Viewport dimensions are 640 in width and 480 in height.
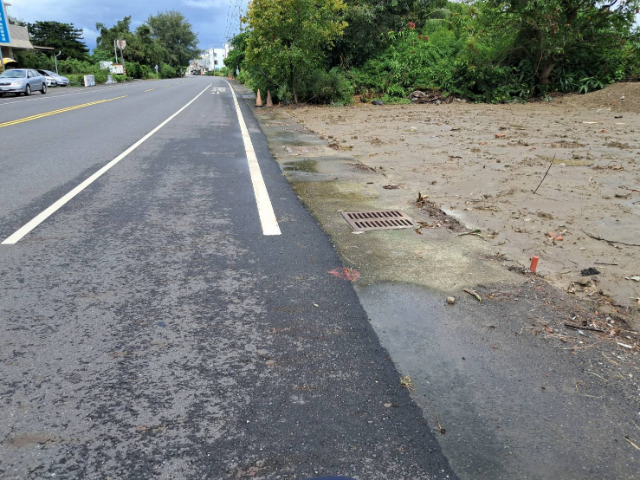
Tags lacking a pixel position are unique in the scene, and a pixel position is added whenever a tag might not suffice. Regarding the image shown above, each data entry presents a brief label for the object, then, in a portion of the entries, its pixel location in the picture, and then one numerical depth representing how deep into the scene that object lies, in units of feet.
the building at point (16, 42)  165.33
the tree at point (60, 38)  232.94
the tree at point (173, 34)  386.56
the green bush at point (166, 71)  338.19
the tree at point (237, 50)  101.19
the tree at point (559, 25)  67.97
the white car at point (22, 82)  92.79
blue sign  127.03
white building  650.67
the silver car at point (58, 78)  142.30
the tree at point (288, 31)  65.62
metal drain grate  18.57
